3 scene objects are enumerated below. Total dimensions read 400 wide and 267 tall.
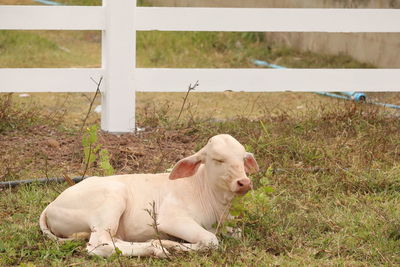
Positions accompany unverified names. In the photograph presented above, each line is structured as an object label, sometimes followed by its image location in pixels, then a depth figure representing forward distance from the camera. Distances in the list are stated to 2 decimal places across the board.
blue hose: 15.82
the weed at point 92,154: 10.33
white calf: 8.57
